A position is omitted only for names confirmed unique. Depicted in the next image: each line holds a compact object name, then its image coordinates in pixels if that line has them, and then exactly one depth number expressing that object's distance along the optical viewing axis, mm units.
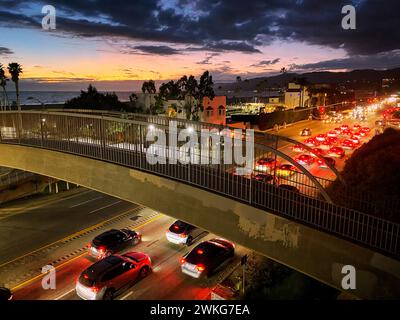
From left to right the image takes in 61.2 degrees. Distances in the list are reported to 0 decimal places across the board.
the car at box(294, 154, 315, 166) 29088
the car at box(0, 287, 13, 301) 12563
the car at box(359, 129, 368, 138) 49875
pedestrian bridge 8844
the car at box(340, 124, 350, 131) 51703
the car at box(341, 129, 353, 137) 48281
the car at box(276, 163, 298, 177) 23375
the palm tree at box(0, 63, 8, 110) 50375
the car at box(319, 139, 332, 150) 39800
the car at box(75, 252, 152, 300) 12812
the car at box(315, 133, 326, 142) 42219
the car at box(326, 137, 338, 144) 41281
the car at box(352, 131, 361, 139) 46562
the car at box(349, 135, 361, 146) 41291
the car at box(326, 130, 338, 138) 46388
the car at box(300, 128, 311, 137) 49594
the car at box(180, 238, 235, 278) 14461
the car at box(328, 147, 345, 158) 34750
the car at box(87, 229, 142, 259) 16203
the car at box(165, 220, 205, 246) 17484
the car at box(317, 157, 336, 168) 26203
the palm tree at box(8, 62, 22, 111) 48406
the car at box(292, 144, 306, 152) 35531
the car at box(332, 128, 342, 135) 49259
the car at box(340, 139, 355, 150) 39406
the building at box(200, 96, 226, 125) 51781
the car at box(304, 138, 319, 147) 41312
